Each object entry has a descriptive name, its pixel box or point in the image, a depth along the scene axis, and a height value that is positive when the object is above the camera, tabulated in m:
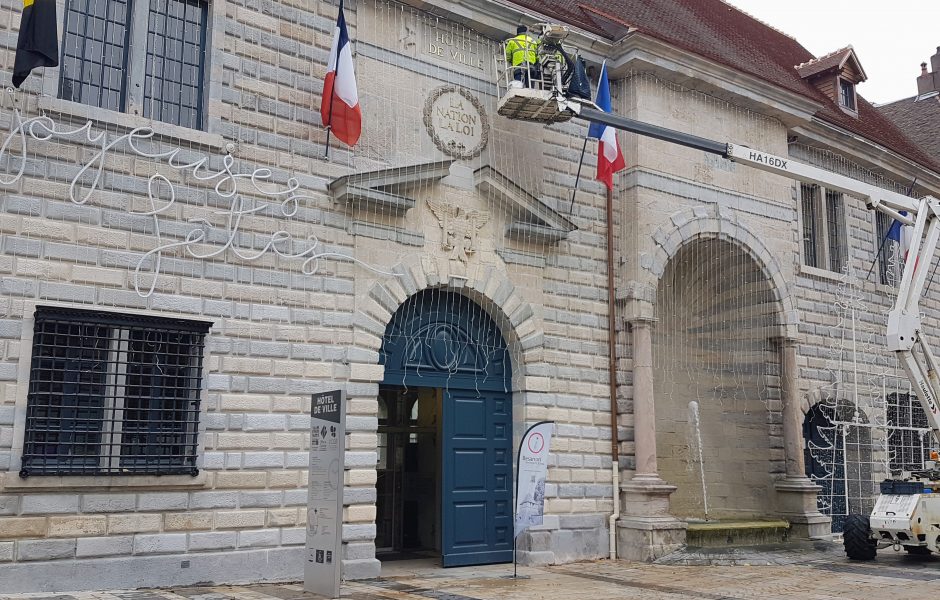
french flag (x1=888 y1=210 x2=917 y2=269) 19.66 +4.80
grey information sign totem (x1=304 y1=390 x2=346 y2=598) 9.22 -0.44
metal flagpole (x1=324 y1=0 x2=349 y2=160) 11.71 +4.36
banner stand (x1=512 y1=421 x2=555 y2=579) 11.64 -0.20
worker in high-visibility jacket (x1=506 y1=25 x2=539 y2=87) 12.60 +5.41
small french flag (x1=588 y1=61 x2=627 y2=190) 14.16 +4.67
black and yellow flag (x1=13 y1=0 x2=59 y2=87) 9.53 +4.17
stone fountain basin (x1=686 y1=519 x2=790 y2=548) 14.68 -1.23
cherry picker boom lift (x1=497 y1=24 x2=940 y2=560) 12.45 +3.49
